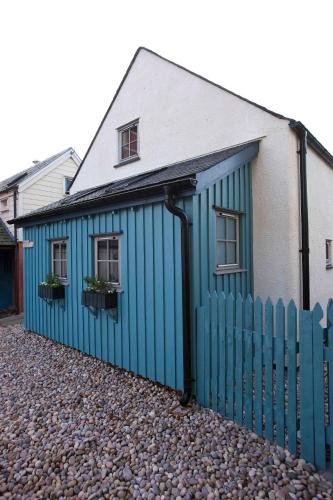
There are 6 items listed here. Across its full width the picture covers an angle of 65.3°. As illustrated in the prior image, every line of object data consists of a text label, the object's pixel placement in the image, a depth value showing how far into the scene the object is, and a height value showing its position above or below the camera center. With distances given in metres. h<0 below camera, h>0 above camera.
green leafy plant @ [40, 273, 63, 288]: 6.21 -0.72
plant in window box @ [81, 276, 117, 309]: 4.77 -0.82
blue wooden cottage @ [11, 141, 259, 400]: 3.83 -0.15
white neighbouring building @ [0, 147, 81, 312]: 11.47 +2.35
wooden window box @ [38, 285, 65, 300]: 6.11 -0.97
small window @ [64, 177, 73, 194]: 13.78 +3.72
